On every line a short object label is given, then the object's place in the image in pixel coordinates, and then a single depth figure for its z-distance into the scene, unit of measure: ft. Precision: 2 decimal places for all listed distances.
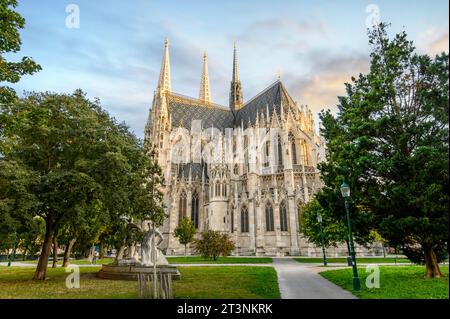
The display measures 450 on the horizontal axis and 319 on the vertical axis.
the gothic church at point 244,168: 147.33
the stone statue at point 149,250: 50.59
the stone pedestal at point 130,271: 48.32
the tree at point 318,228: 89.20
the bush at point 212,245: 106.52
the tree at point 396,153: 38.29
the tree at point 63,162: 43.06
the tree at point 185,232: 146.51
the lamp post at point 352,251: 34.94
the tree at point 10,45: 36.65
